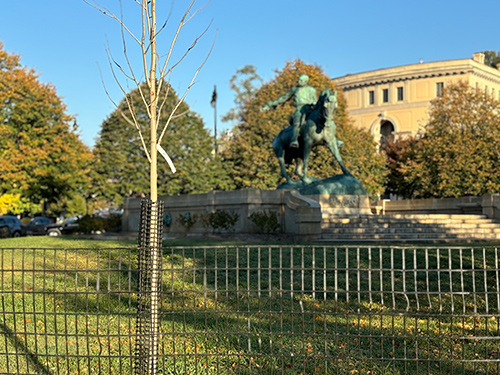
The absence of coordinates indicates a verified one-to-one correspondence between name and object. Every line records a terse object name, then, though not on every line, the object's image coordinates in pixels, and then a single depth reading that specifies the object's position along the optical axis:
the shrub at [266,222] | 21.56
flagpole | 57.37
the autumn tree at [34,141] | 37.16
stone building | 74.75
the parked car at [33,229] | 39.60
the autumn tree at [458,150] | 39.69
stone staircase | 20.89
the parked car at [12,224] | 36.20
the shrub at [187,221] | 24.84
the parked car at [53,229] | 40.55
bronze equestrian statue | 23.00
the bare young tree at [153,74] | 4.59
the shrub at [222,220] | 22.86
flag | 61.54
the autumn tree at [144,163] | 45.94
